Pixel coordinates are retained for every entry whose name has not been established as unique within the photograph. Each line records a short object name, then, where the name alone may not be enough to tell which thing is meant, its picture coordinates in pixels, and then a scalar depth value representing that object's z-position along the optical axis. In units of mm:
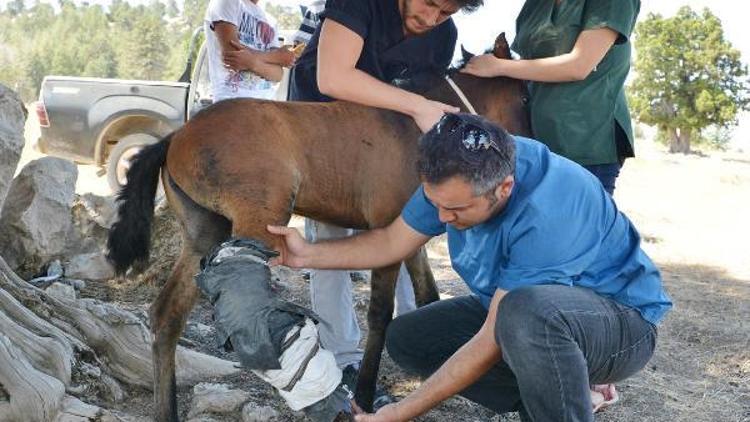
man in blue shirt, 2410
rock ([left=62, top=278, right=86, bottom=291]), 4967
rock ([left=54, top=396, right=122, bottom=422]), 3000
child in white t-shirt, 4688
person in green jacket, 3400
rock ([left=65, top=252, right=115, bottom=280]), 5234
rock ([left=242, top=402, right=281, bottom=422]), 3324
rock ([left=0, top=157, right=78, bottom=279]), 4926
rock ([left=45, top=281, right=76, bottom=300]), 4273
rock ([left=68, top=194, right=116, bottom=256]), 5930
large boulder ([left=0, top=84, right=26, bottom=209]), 4020
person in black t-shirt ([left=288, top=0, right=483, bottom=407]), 3320
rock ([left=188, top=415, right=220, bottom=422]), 3274
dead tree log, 2941
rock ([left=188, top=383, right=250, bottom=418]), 3400
